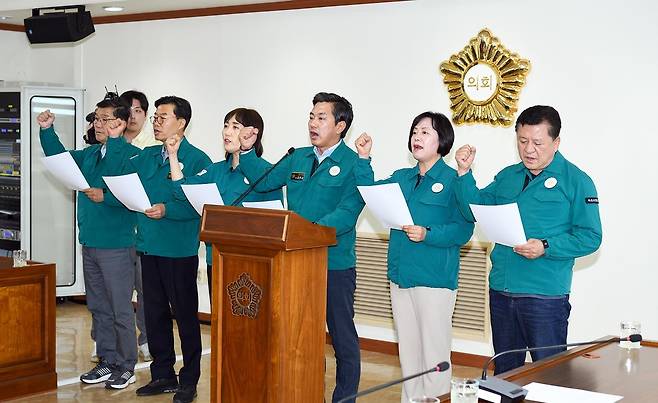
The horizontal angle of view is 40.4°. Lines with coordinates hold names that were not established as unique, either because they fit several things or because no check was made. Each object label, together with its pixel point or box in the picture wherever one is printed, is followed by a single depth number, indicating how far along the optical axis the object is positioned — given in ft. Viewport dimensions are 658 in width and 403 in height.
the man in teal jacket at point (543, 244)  11.56
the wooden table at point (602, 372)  8.01
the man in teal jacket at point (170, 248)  15.71
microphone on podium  12.08
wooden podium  10.75
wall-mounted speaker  21.81
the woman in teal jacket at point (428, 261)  12.69
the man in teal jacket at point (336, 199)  13.50
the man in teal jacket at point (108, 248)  16.84
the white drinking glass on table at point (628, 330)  9.69
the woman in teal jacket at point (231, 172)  14.87
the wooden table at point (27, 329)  15.88
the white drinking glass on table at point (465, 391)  6.75
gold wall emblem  18.48
